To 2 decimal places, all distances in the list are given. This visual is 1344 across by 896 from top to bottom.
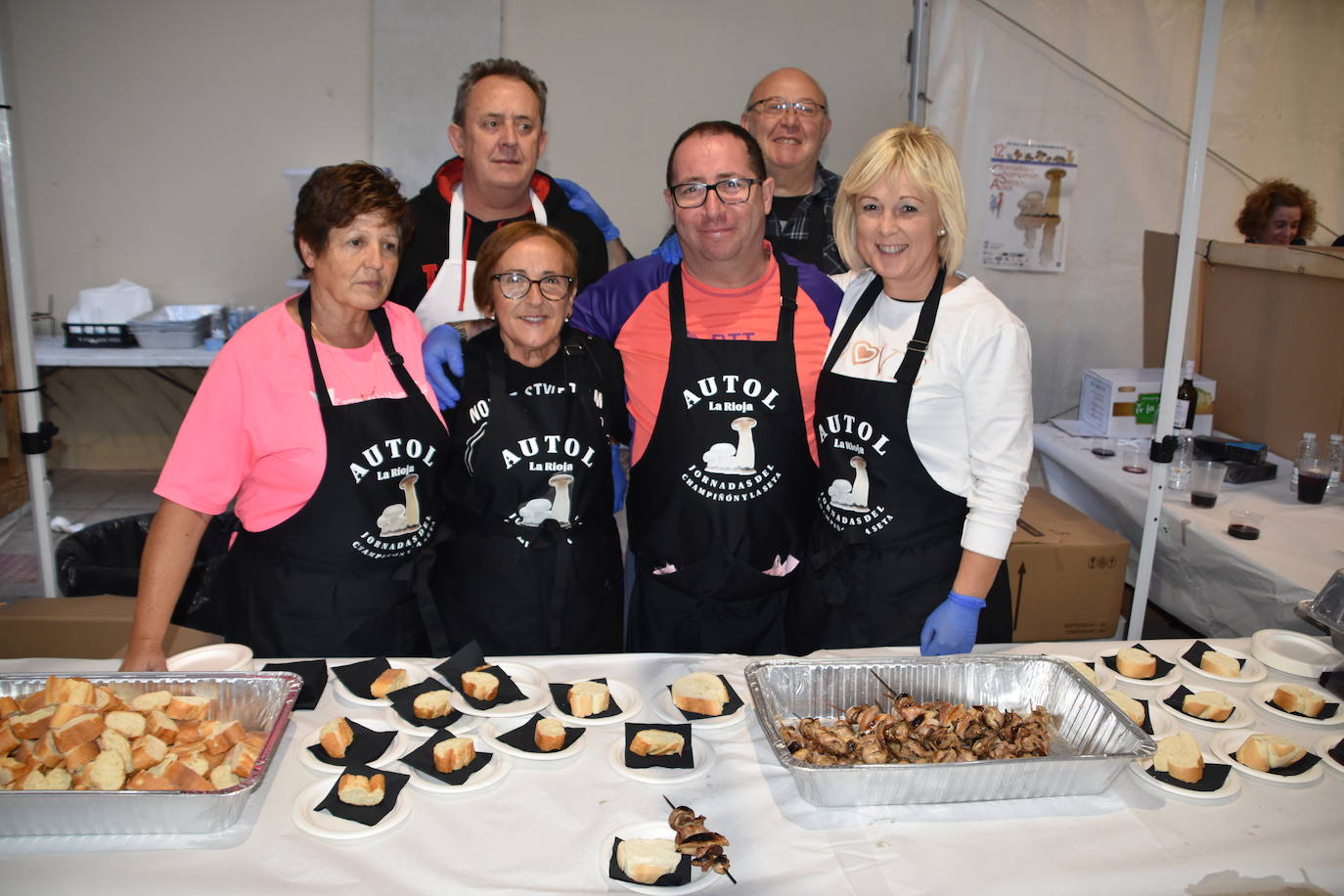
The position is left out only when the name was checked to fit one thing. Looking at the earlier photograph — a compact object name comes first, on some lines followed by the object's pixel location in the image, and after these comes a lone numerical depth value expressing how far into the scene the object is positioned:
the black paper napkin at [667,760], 1.50
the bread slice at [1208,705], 1.68
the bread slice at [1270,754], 1.52
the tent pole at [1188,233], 2.30
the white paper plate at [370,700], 1.66
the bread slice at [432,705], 1.61
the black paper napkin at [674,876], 1.25
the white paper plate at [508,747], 1.51
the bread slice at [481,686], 1.66
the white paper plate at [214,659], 1.77
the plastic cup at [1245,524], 2.79
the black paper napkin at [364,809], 1.34
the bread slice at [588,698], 1.63
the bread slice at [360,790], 1.37
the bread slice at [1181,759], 1.47
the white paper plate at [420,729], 1.58
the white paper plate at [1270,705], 1.71
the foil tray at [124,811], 1.27
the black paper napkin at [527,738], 1.53
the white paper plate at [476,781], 1.42
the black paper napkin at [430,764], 1.44
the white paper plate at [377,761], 1.46
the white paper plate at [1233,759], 1.50
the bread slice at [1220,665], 1.86
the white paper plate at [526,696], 1.65
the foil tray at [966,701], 1.40
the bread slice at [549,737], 1.53
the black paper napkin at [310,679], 1.65
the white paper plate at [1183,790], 1.45
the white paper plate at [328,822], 1.31
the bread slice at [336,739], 1.49
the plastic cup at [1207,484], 3.04
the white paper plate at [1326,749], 1.56
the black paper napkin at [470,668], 1.68
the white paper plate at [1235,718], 1.67
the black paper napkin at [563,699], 1.66
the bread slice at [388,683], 1.67
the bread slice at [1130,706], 1.62
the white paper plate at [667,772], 1.47
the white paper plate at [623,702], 1.62
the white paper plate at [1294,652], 1.88
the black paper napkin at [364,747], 1.49
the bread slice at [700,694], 1.65
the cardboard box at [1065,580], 3.05
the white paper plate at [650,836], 1.23
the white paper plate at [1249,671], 1.84
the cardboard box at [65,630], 2.47
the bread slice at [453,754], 1.45
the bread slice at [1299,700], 1.72
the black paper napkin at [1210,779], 1.47
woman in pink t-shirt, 1.85
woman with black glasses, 2.10
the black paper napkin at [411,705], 1.60
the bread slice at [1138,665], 1.82
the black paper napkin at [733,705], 1.66
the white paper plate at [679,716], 1.63
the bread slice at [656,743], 1.52
